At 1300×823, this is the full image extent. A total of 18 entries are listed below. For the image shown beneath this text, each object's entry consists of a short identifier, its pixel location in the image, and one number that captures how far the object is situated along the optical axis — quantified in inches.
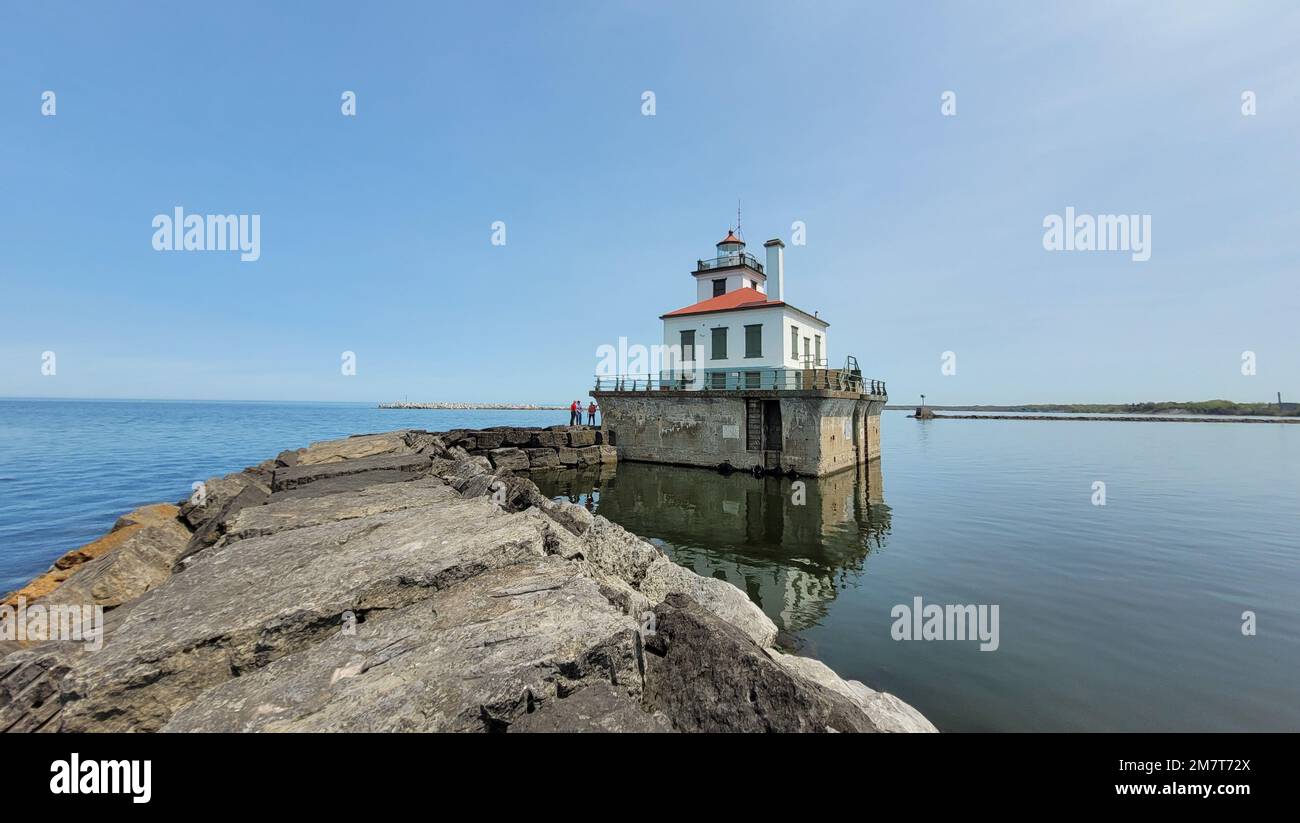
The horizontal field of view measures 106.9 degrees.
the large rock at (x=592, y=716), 115.4
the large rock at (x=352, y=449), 546.9
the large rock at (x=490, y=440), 1111.6
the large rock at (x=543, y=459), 1090.1
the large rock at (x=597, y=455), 1139.3
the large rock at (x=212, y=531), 275.3
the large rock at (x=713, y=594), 269.3
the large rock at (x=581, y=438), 1155.3
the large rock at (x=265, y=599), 138.3
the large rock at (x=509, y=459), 1044.5
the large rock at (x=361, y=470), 399.2
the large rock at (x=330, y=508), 259.0
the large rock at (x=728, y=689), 134.3
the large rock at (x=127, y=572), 255.9
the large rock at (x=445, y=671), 120.0
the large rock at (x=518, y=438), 1138.7
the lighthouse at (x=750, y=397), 964.6
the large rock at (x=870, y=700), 181.0
